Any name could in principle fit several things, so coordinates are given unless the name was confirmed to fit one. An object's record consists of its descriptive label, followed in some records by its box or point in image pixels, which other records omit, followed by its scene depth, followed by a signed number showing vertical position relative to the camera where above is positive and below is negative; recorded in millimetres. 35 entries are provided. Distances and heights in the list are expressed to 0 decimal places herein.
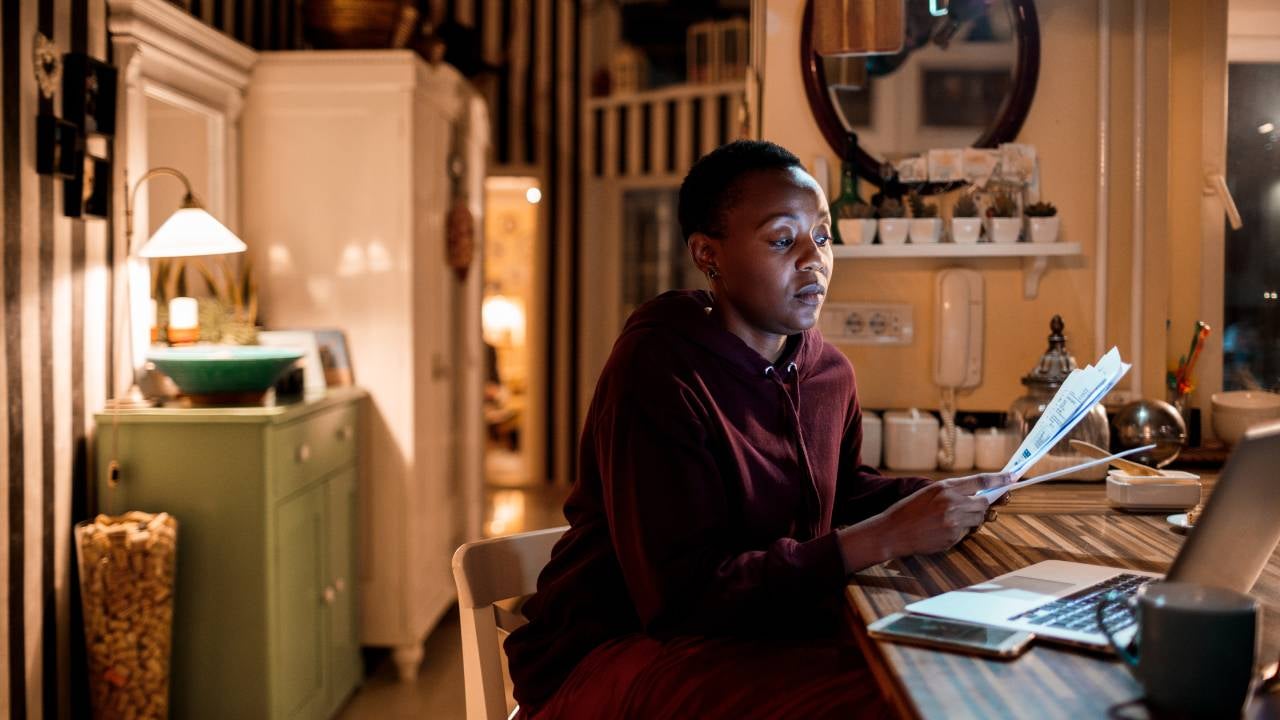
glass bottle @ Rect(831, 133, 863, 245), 2465 +262
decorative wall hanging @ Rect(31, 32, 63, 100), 2637 +561
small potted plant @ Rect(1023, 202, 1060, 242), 2402 +189
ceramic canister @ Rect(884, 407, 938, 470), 2396 -262
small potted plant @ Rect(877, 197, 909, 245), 2420 +188
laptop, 1053 -248
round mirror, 2527 +501
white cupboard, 3695 +230
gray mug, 899 -260
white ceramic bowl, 2420 -197
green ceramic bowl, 2891 -143
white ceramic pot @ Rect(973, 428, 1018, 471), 2410 -277
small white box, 1821 -275
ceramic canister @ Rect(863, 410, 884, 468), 2426 -259
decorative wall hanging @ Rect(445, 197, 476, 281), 4207 +275
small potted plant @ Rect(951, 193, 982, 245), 2395 +188
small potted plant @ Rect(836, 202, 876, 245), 2432 +185
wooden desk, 967 -313
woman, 1378 -246
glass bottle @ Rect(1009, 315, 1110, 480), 2139 -186
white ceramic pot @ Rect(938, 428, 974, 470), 2432 -288
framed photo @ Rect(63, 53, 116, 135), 2770 +521
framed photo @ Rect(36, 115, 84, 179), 2641 +374
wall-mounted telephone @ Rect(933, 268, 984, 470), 2539 -36
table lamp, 2852 +182
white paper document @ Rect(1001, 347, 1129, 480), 1461 -119
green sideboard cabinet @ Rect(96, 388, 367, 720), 2850 -537
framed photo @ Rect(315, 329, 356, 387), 3695 -137
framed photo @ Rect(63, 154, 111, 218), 2764 +289
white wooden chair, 1646 -407
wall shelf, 2395 +132
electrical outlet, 2600 -19
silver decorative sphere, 2158 -215
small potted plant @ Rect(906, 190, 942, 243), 2410 +187
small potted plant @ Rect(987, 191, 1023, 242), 2400 +191
